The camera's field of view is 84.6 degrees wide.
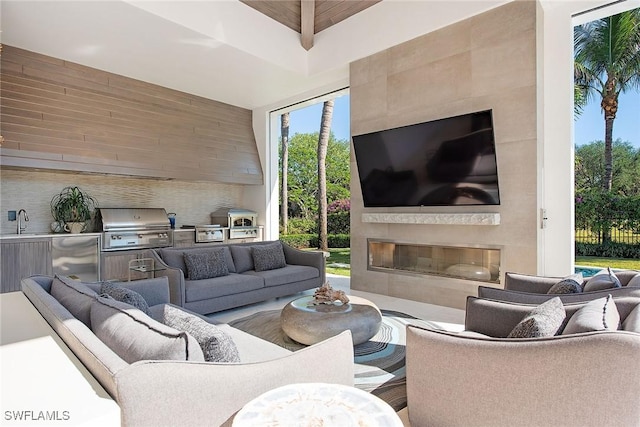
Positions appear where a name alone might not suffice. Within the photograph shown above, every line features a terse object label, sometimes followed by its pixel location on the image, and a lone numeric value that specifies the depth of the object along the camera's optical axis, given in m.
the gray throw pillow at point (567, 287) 2.07
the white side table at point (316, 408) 0.87
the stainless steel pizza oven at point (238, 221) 6.88
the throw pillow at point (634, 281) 2.03
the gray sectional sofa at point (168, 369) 0.94
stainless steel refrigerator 4.79
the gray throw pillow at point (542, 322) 1.44
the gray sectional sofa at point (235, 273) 3.80
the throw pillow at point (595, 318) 1.32
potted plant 5.15
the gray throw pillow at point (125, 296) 2.22
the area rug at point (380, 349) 2.30
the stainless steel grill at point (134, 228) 5.34
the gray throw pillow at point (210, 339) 1.31
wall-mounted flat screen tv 3.98
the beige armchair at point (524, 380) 1.14
